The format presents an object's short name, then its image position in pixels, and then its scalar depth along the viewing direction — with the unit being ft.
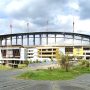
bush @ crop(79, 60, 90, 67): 94.34
